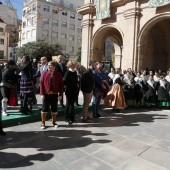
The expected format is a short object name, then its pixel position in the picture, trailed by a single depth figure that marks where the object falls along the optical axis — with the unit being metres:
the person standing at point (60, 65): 6.68
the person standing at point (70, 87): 5.74
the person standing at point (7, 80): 5.91
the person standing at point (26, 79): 5.95
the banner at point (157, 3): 11.67
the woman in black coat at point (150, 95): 8.64
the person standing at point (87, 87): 6.04
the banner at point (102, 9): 14.82
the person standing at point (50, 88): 5.25
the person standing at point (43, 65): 6.70
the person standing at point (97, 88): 6.64
